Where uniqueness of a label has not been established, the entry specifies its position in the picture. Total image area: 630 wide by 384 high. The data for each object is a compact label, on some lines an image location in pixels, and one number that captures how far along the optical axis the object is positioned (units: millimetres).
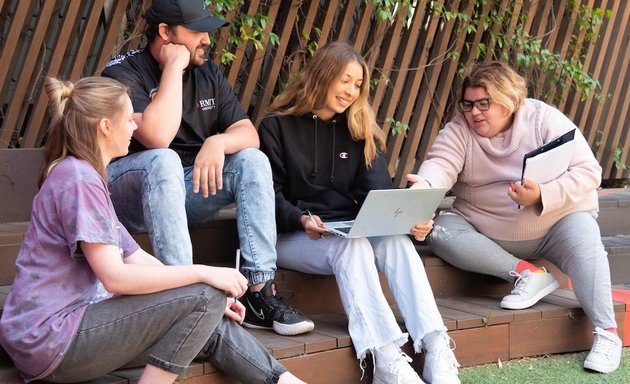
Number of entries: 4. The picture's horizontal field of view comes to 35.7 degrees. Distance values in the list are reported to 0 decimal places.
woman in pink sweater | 4406
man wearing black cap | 3533
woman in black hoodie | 3867
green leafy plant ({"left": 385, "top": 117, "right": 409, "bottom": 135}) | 5715
